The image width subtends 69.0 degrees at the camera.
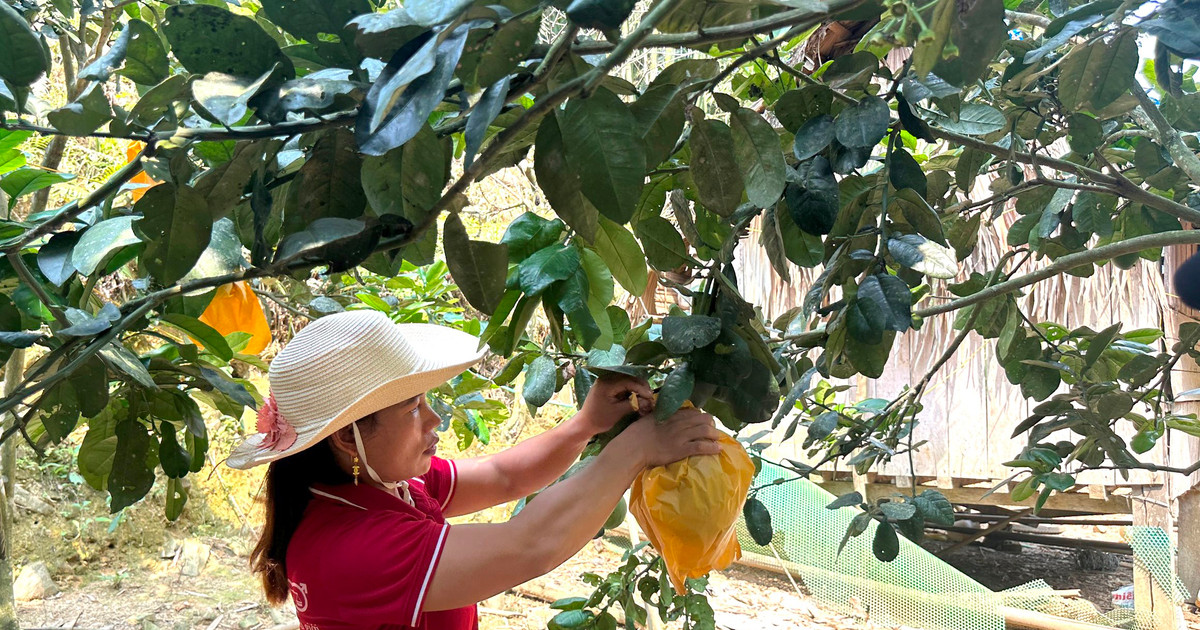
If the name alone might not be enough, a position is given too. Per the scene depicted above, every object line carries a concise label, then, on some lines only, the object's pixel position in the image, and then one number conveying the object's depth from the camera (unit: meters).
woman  1.05
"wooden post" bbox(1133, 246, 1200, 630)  3.98
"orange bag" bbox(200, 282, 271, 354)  1.36
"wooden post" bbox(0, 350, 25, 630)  1.70
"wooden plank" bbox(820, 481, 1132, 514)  4.88
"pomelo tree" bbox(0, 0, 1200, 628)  0.50
